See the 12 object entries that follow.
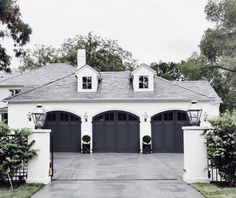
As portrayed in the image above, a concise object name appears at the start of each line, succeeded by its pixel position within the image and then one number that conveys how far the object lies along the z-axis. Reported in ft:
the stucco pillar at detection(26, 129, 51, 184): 37.58
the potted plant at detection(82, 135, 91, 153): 80.17
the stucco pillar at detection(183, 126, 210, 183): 37.35
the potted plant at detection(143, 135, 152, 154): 79.25
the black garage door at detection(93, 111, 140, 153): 81.56
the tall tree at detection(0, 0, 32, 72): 65.98
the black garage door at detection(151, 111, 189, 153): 80.89
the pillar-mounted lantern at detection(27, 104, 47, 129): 39.09
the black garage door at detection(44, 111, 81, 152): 82.33
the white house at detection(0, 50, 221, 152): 81.10
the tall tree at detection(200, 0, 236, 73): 108.22
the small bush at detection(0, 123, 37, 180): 35.40
